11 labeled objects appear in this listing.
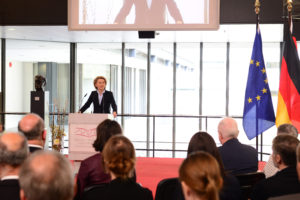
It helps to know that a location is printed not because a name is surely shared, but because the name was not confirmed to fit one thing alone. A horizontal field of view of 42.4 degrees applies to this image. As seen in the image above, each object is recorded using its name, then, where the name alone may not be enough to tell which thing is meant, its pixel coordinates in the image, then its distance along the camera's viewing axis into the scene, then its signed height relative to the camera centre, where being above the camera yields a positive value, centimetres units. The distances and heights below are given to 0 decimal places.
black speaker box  755 +112
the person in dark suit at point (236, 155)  342 -57
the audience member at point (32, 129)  307 -31
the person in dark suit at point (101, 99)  597 -13
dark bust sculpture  745 +16
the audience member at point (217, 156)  256 -46
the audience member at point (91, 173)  298 -64
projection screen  600 +122
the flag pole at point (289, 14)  455 +95
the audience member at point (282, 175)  245 -54
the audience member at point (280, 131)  372 -39
